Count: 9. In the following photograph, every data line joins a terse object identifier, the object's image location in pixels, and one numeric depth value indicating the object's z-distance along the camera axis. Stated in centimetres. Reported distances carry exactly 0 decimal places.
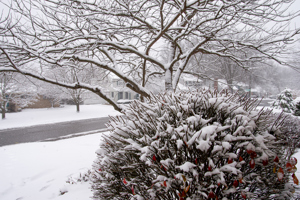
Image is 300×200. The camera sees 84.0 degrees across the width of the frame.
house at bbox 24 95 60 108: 2603
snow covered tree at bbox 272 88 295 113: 1338
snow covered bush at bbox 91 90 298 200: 147
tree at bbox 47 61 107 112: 1894
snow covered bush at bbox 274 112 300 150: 561
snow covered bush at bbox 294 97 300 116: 1254
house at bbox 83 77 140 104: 3579
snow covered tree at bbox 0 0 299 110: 376
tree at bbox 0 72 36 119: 1672
